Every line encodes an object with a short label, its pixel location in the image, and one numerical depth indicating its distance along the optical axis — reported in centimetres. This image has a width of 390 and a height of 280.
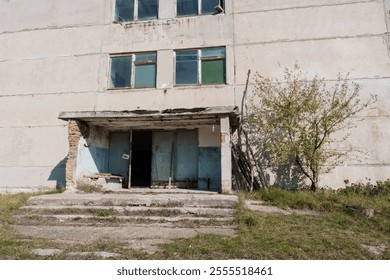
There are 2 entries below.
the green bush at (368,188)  924
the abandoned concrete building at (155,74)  1046
